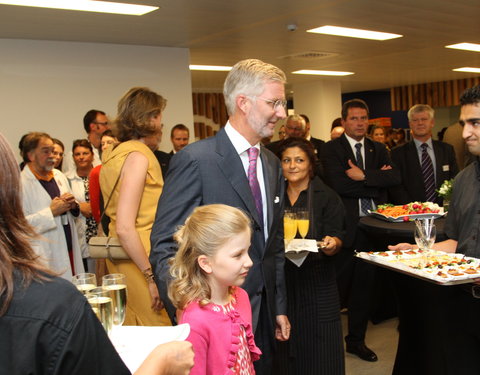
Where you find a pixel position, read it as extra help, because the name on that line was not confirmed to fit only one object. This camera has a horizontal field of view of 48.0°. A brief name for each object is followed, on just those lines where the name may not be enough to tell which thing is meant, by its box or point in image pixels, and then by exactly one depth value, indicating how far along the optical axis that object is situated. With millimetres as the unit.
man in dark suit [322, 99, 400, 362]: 4250
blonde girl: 1690
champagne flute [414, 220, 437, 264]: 2609
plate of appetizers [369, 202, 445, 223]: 3656
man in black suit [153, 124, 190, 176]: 6621
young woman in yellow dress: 2516
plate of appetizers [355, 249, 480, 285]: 2123
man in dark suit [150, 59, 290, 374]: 1995
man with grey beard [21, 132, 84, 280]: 3873
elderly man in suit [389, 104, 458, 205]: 5039
